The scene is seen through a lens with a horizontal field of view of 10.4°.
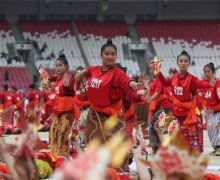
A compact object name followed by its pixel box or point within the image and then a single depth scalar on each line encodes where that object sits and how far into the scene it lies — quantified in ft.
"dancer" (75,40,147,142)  34.28
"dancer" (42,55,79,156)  50.35
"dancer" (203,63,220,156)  62.75
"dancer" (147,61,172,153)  56.50
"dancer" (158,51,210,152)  47.87
